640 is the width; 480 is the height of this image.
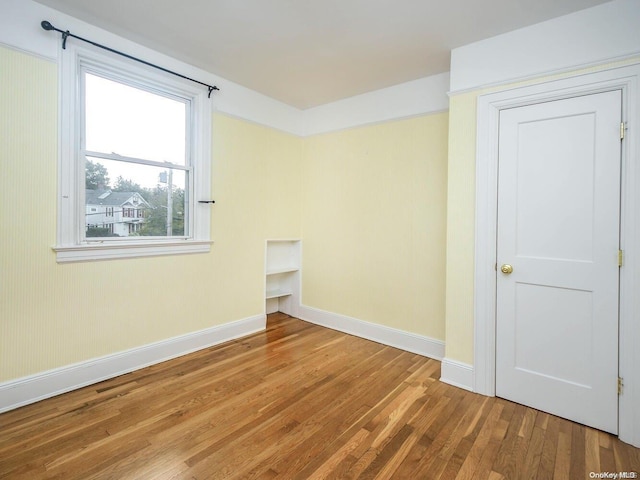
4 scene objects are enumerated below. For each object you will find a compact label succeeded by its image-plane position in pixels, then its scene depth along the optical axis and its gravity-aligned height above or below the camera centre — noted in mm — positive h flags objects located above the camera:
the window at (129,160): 2426 +650
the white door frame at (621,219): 1972 +125
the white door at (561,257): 2068 -116
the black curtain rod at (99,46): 2221 +1467
